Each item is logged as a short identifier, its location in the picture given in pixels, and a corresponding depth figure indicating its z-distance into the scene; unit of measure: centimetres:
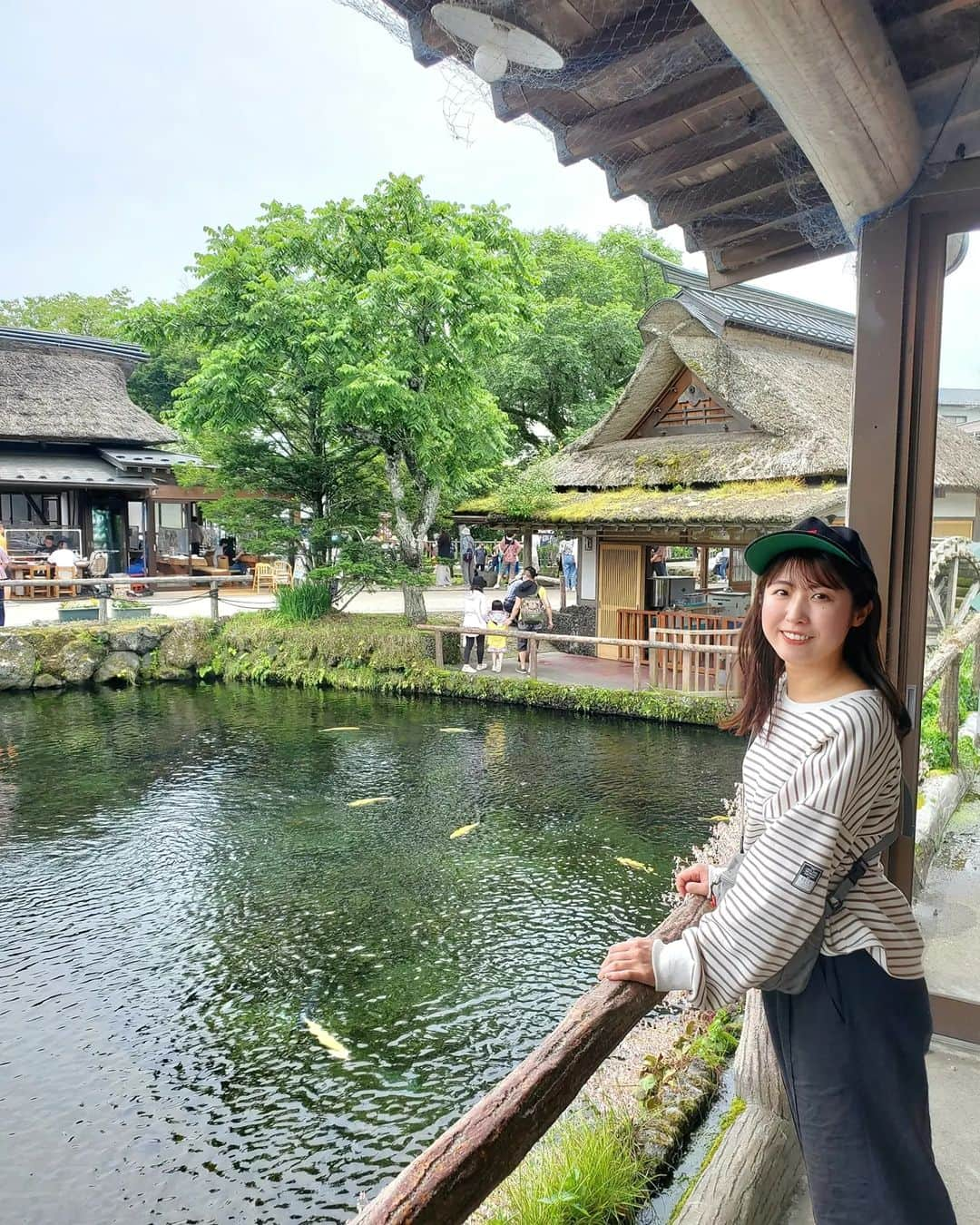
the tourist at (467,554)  2081
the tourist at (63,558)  1705
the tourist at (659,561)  1390
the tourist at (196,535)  2191
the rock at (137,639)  1309
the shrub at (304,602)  1353
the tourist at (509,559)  2192
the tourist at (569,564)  1953
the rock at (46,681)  1253
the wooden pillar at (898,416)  231
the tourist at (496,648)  1199
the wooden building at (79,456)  1823
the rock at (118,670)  1298
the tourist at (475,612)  1209
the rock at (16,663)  1229
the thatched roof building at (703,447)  1083
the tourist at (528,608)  1220
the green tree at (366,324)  1158
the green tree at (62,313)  3152
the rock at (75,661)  1267
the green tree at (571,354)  1833
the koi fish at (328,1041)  444
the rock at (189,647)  1337
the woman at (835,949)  126
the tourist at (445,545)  2520
